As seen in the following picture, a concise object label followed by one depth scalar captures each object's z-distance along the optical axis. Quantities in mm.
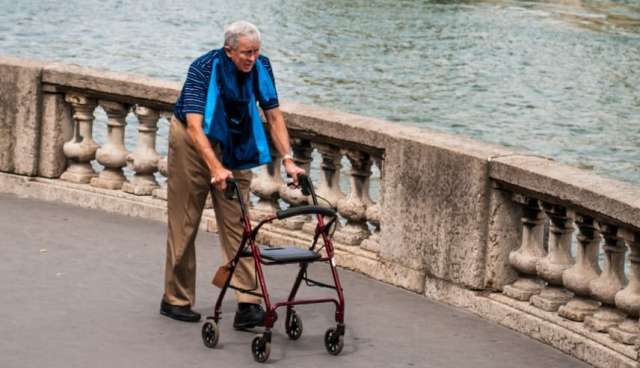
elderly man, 14365
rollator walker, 13804
